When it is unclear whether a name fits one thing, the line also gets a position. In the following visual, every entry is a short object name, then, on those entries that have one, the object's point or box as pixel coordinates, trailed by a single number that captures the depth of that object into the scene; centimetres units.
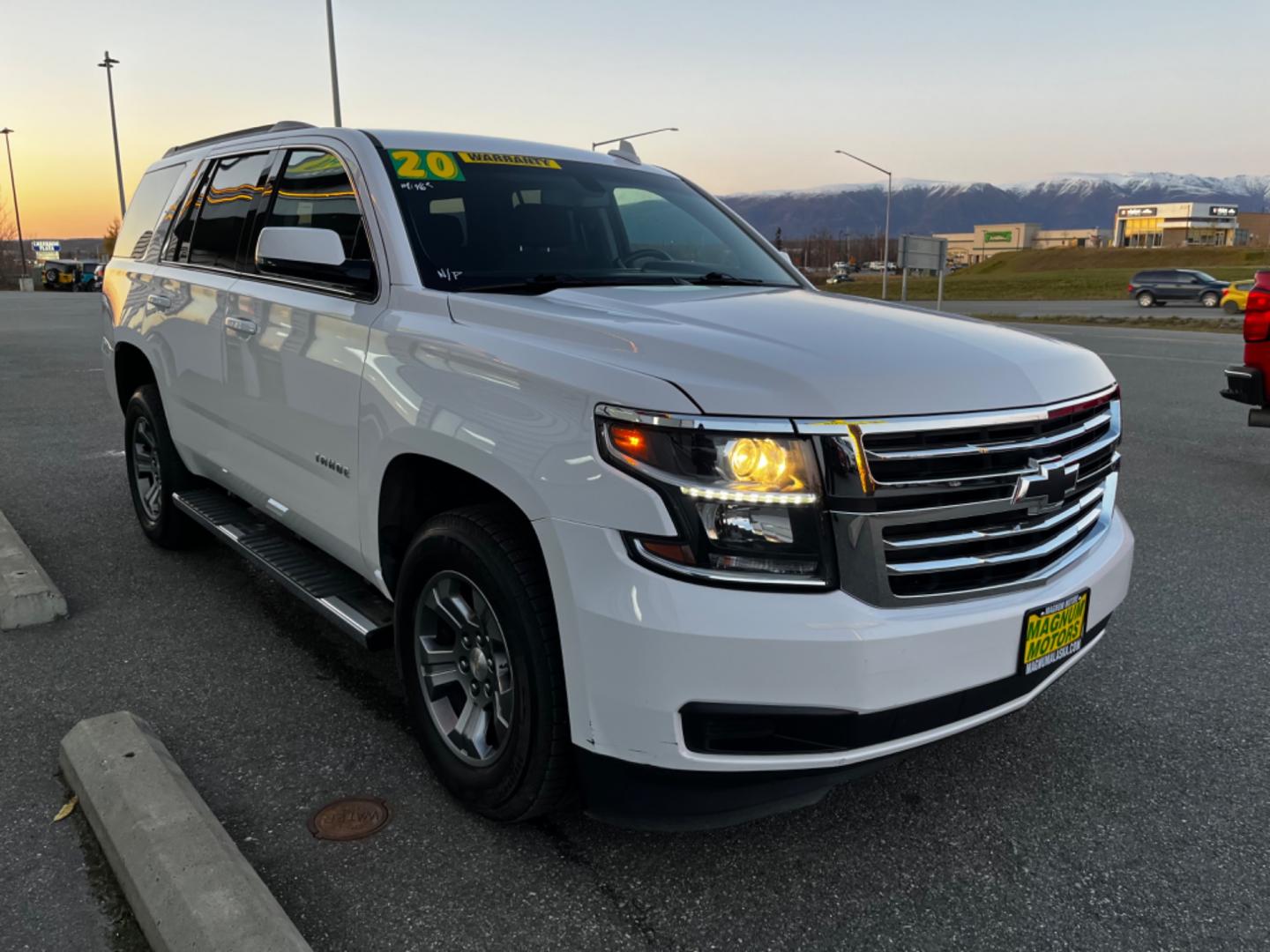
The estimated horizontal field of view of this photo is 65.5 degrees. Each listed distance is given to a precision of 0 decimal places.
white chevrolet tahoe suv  214
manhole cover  273
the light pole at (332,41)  1943
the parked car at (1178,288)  3659
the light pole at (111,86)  4628
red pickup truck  648
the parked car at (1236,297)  3232
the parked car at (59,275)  5606
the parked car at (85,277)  5484
